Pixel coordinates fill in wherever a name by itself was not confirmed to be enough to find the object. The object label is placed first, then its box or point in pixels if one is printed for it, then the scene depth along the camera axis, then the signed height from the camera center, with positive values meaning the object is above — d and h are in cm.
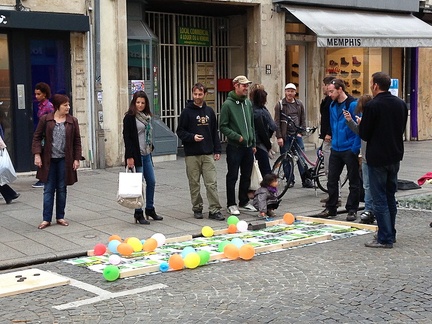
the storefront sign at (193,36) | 1811 +151
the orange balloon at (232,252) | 752 -164
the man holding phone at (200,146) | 961 -69
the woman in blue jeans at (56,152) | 902 -68
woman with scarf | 920 -54
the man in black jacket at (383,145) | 789 -58
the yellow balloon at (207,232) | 864 -164
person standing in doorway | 1141 +0
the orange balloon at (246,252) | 746 -163
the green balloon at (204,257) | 723 -162
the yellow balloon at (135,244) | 772 -158
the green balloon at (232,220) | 899 -157
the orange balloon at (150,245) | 777 -160
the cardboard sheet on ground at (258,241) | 728 -170
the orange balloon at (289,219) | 942 -163
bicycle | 1116 -117
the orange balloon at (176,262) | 705 -163
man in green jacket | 996 -54
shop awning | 1762 +168
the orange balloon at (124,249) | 752 -159
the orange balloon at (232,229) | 880 -164
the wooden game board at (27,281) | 641 -169
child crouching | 988 -140
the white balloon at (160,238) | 802 -159
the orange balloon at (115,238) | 799 -156
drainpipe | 1439 -2
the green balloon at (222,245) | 781 -164
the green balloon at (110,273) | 665 -163
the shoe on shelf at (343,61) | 2058 +90
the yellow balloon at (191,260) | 710 -162
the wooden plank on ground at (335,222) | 906 -168
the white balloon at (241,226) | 883 -161
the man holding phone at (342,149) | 962 -75
